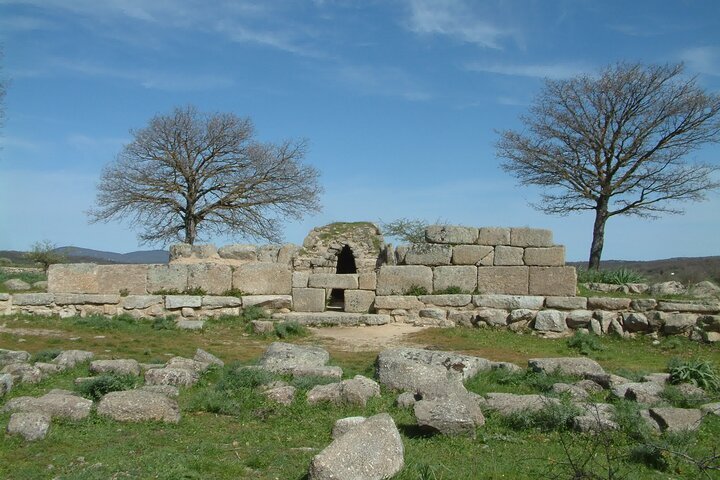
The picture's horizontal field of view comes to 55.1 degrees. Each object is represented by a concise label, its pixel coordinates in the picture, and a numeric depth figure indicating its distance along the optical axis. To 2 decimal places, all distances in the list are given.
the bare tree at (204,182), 31.88
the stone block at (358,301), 17.33
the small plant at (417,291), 17.14
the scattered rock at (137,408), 7.26
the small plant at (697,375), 9.54
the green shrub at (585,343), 14.11
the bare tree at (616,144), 26.20
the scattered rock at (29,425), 6.48
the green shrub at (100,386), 8.29
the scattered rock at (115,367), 9.46
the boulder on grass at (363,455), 5.19
